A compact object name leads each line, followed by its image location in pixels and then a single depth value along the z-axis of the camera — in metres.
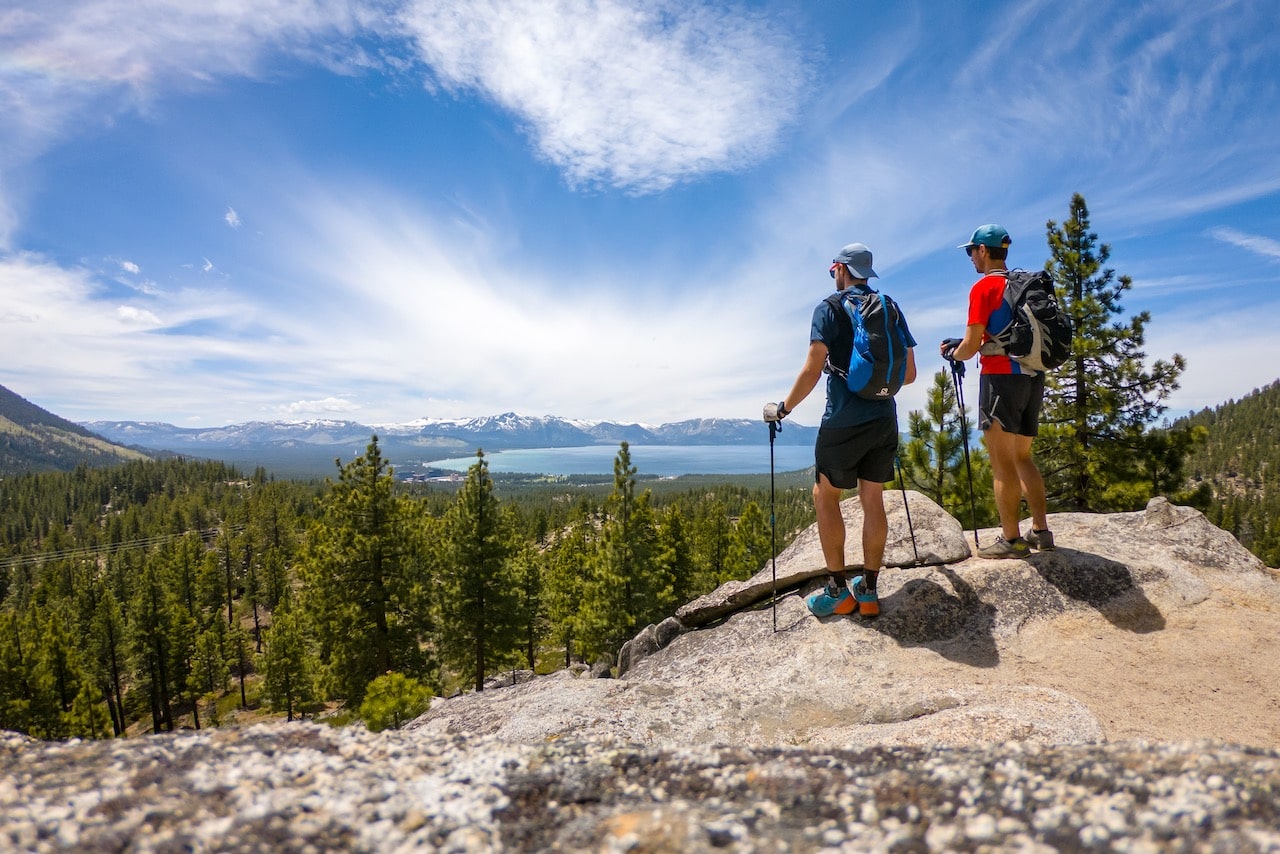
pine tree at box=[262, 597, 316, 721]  37.75
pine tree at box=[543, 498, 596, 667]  34.28
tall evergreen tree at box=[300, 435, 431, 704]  19.31
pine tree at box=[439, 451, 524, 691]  21.38
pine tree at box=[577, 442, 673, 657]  21.38
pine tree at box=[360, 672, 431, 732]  12.85
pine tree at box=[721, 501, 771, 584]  30.22
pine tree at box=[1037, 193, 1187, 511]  15.05
